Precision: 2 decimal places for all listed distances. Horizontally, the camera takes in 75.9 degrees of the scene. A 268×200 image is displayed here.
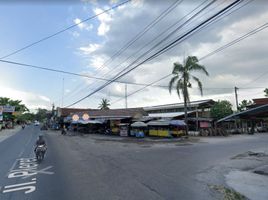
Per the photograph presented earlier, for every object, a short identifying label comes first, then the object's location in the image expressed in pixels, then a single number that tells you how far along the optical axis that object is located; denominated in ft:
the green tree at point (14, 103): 190.22
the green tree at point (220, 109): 100.61
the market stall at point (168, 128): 76.66
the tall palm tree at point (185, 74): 76.95
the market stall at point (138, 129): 81.76
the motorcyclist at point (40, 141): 32.82
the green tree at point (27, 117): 305.40
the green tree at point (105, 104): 203.93
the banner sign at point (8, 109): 169.94
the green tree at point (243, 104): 128.88
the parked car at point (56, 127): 165.46
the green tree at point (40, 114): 394.15
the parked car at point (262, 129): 114.29
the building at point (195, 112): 98.50
